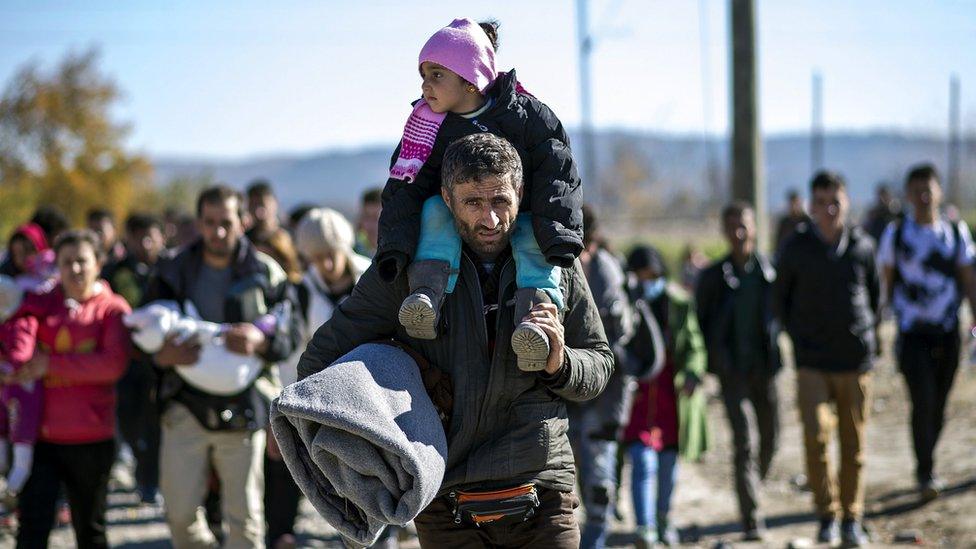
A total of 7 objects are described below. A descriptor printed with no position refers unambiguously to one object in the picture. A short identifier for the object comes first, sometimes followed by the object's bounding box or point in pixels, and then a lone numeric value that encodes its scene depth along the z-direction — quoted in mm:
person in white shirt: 8430
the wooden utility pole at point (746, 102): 11008
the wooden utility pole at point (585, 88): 27750
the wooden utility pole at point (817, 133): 55938
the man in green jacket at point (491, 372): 3754
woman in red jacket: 6070
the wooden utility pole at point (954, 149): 55931
